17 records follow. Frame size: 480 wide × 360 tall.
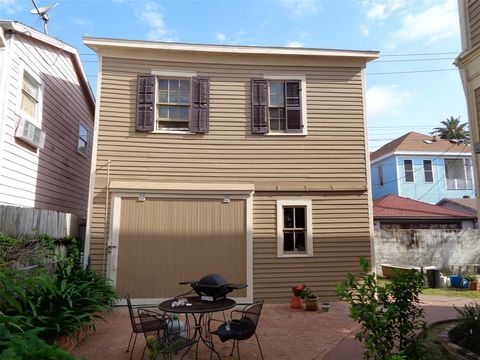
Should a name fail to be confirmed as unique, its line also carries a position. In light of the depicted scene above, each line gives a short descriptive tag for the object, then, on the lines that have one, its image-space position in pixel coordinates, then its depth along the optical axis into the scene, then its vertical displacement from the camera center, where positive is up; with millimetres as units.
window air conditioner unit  7855 +2182
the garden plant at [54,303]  2482 -806
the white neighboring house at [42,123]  7605 +2703
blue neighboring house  23672 +4214
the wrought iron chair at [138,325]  4746 -1141
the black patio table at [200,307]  4627 -897
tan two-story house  8242 +1548
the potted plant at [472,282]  11227 -1344
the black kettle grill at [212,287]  5043 -696
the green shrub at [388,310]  3820 -761
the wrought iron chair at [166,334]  4113 -1204
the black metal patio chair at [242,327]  4590 -1135
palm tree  38628 +10972
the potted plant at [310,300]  7756 -1308
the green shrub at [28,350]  2224 -725
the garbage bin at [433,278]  11742 -1287
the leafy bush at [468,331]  4667 -1221
